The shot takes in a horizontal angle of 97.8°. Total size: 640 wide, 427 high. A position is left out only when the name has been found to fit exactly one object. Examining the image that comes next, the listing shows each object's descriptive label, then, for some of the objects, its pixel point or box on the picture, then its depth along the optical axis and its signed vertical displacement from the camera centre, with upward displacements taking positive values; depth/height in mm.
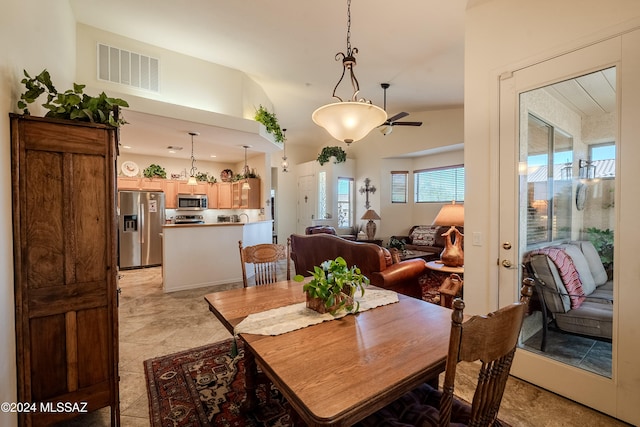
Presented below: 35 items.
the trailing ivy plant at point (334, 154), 7512 +1471
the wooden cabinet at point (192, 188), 7075 +548
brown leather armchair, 3254 -679
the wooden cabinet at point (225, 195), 7264 +365
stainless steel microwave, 6984 +182
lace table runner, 1373 -589
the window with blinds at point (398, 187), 7379 +562
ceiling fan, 4450 +1413
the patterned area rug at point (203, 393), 1771 -1324
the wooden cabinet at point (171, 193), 6884 +402
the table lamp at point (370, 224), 7035 -399
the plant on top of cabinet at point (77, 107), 1508 +583
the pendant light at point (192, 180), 5465 +572
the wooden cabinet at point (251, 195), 6266 +313
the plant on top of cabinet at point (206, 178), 6741 +788
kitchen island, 4434 -755
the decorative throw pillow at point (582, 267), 1949 -427
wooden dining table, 887 -602
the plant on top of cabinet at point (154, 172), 6504 +879
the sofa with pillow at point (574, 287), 1867 -571
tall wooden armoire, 1419 -301
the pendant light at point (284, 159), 8039 +1457
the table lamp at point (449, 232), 3049 -324
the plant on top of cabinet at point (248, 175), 6309 +767
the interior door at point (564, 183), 1712 +177
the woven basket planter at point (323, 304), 1567 -543
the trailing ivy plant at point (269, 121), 4699 +1518
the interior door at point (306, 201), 8219 +226
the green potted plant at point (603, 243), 1812 -235
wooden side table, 3022 -1060
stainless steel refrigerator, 5848 -398
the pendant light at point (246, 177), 5852 +715
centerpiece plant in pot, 1557 -452
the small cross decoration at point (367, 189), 7534 +514
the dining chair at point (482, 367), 827 -518
